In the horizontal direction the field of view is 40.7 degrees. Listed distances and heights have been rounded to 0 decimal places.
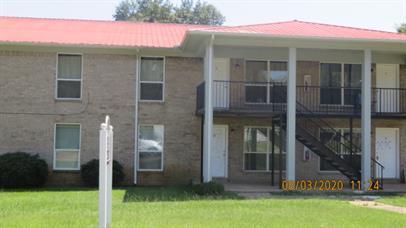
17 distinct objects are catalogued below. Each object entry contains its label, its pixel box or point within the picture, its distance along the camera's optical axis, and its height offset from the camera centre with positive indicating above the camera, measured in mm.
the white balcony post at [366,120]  17375 +376
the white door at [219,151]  20922 -855
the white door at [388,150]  21781 -716
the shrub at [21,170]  18406 -1516
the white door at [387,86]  21266 +1819
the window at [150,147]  20578 -712
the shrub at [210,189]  15844 -1738
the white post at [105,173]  6922 -585
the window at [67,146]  20234 -722
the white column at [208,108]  16911 +655
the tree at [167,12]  52844 +11729
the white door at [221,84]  20453 +1709
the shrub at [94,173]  19172 -1618
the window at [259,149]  21172 -739
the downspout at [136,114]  20344 +515
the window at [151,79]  20734 +1861
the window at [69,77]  20375 +1853
